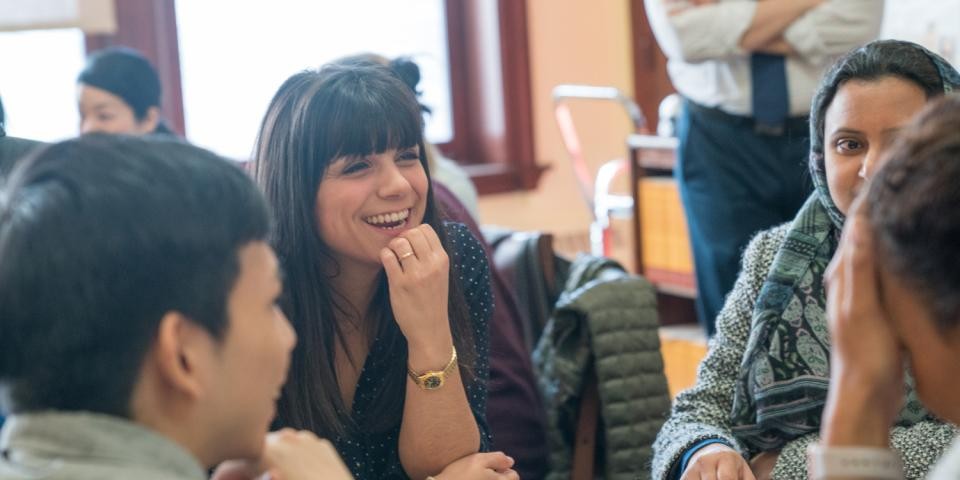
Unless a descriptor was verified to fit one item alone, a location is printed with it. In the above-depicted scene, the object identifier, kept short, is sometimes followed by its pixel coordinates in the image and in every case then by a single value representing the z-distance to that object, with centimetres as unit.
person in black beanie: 375
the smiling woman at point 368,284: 162
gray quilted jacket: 228
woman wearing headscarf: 162
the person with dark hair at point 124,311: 95
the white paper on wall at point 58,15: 405
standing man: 269
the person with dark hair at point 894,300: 99
